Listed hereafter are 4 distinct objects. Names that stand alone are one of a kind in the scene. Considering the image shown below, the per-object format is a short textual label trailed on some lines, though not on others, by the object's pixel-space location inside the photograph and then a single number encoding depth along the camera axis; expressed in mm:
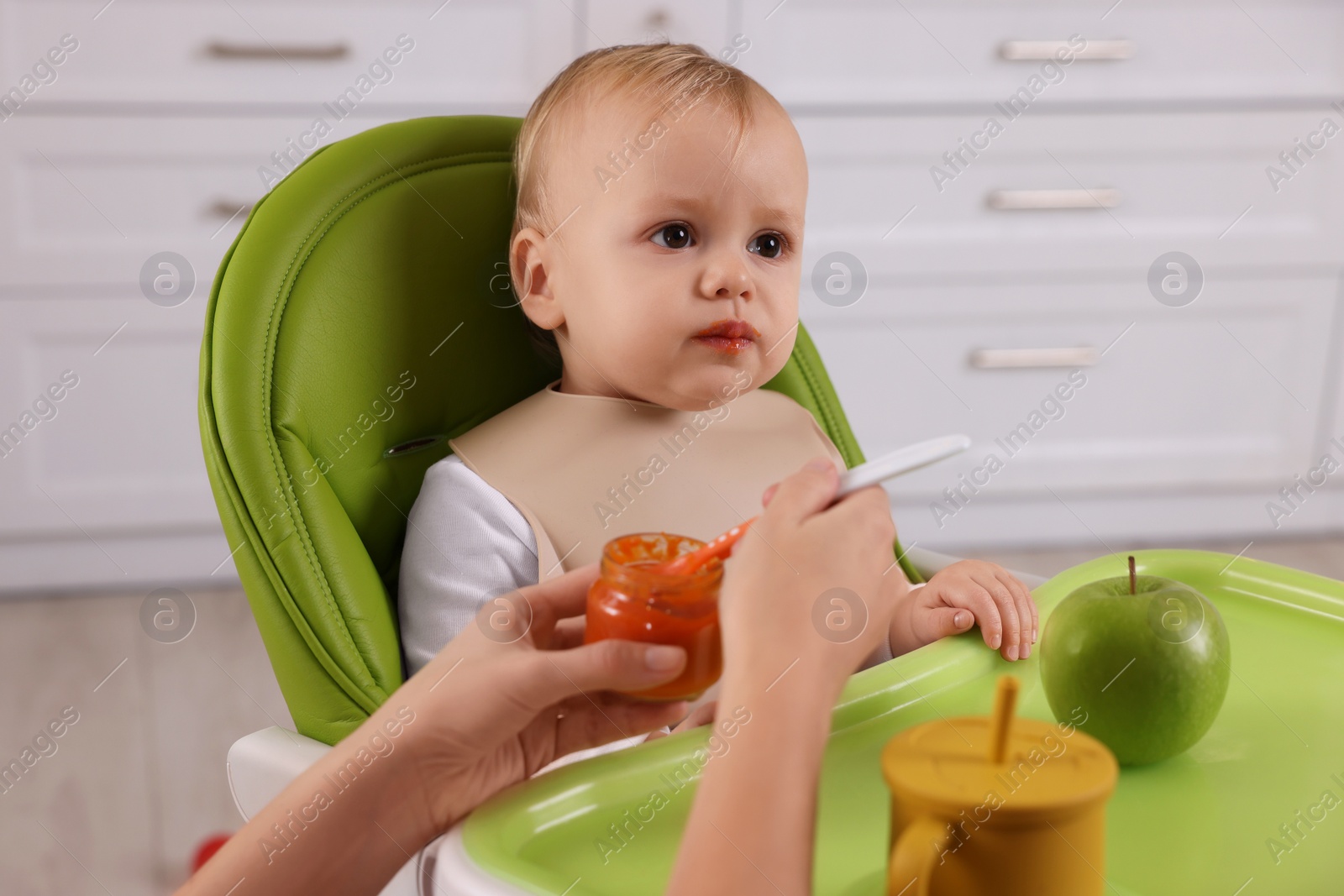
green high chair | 2225
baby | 2298
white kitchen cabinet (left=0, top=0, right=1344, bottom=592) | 3027
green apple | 2112
